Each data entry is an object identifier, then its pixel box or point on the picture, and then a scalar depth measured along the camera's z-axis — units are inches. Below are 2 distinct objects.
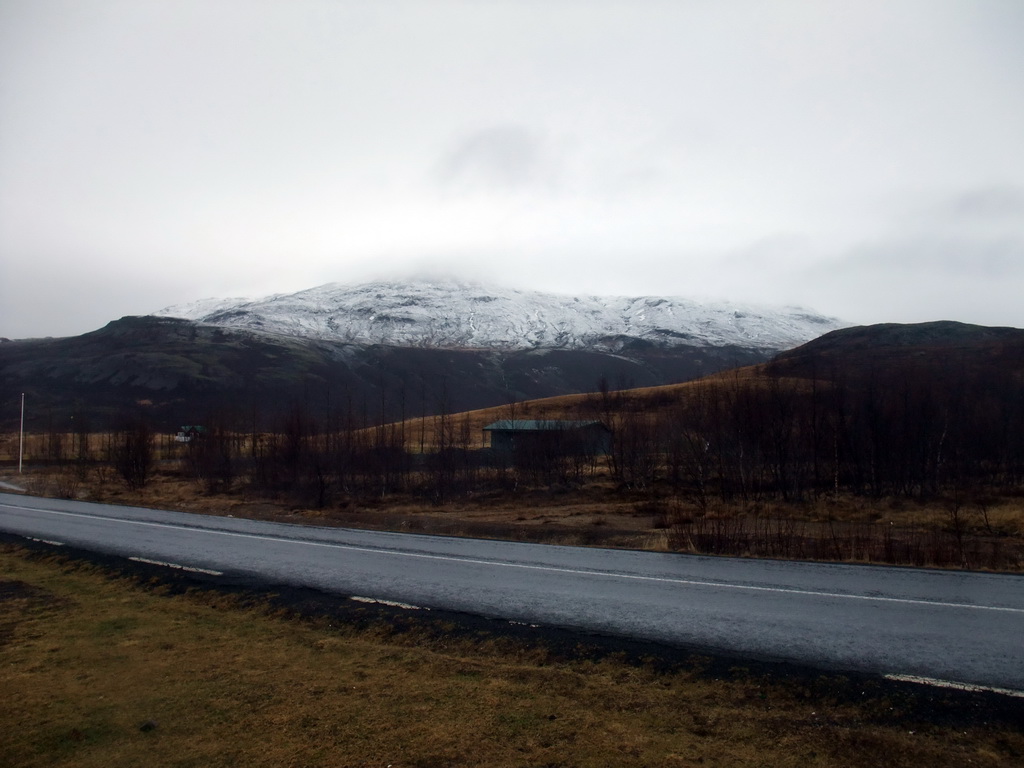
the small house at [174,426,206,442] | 3432.6
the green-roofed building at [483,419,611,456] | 1867.6
